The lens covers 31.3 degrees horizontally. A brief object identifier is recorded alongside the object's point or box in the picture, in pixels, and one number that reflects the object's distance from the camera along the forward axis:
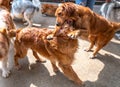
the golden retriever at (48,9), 4.87
